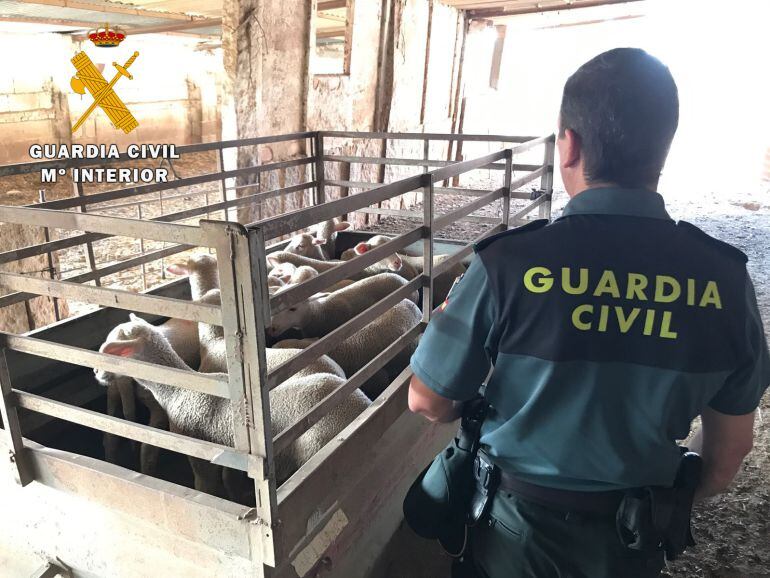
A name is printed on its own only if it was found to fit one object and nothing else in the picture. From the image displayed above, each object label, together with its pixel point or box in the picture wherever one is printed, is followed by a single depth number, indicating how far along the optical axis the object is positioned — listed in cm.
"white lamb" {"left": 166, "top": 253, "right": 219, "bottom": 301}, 347
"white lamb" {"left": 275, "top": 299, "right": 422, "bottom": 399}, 300
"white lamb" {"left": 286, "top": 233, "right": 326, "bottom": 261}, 459
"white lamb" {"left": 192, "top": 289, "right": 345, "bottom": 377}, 265
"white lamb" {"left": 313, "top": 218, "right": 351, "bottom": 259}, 501
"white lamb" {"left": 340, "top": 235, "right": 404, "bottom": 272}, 418
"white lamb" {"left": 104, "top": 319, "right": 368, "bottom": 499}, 228
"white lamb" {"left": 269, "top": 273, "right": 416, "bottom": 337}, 340
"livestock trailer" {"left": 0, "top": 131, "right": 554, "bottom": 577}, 154
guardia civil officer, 113
